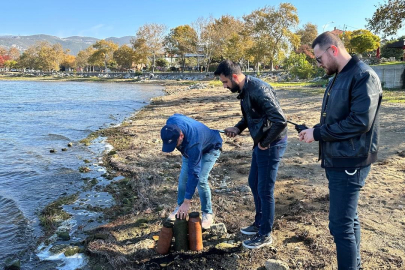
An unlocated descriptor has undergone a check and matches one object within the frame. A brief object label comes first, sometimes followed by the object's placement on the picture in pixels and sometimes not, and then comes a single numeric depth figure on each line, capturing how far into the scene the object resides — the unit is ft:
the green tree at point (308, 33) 211.82
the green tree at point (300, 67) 120.34
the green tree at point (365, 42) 123.95
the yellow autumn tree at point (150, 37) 240.94
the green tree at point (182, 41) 217.77
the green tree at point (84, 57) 341.21
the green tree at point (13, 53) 448.65
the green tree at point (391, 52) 123.65
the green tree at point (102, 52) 298.76
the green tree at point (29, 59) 335.51
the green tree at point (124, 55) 268.82
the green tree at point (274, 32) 156.97
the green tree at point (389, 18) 62.75
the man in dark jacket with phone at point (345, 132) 8.34
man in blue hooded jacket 11.80
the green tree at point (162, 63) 288.51
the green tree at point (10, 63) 380.58
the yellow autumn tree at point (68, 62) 371.97
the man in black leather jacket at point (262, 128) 11.54
